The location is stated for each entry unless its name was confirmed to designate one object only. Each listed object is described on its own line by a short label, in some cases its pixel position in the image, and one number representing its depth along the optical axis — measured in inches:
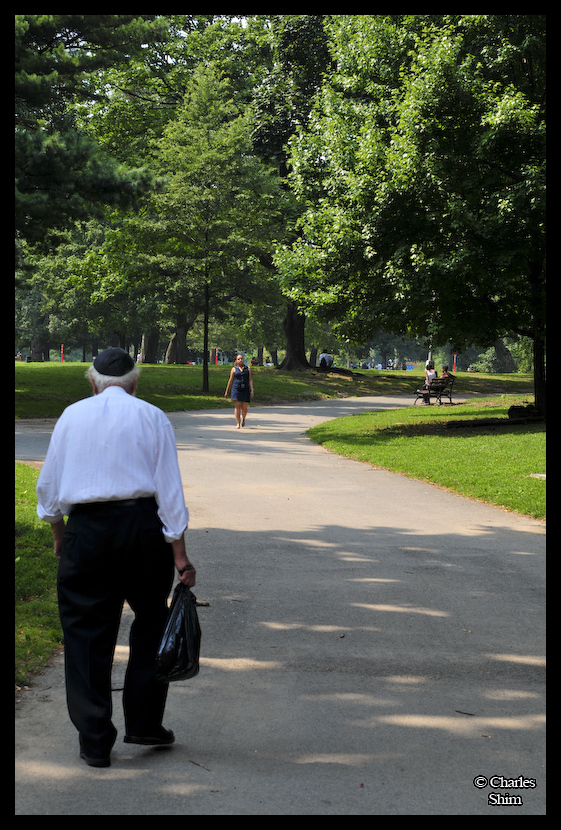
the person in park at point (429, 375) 1157.6
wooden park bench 1139.3
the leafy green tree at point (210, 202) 1156.5
